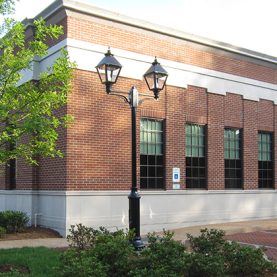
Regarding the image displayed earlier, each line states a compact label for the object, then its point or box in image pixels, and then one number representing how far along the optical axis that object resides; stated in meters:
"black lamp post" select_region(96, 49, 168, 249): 9.77
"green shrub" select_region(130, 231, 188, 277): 6.63
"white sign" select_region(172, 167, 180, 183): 15.86
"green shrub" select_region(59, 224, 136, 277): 6.61
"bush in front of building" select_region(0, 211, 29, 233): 13.73
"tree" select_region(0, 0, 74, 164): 8.82
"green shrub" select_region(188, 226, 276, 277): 7.05
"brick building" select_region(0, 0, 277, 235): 13.85
